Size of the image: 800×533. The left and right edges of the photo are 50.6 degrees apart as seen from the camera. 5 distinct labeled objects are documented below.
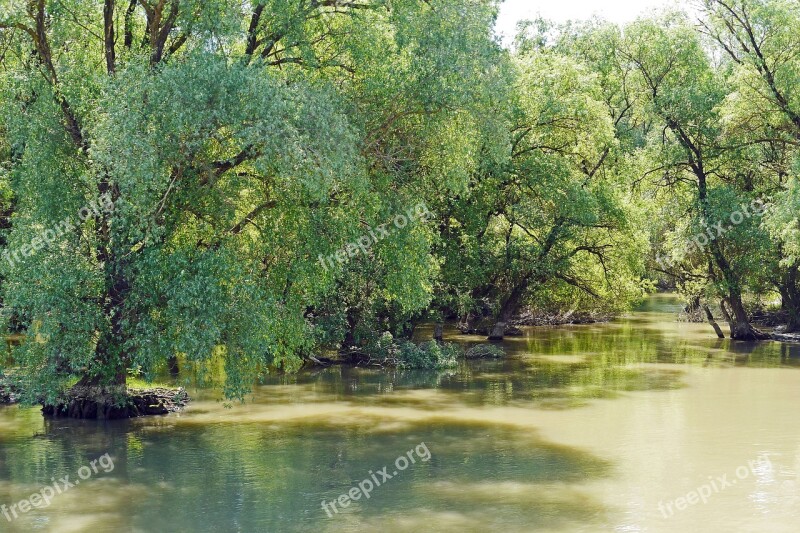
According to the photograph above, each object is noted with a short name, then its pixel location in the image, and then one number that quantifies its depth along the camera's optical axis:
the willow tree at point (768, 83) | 37.09
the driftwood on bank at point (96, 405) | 23.12
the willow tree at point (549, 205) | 36.69
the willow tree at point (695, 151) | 40.62
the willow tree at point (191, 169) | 18.33
